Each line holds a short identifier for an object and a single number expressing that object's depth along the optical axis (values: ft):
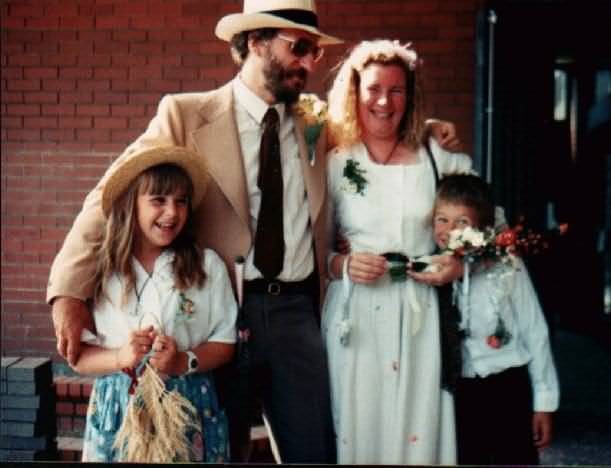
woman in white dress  10.88
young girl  9.93
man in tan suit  10.71
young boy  10.80
